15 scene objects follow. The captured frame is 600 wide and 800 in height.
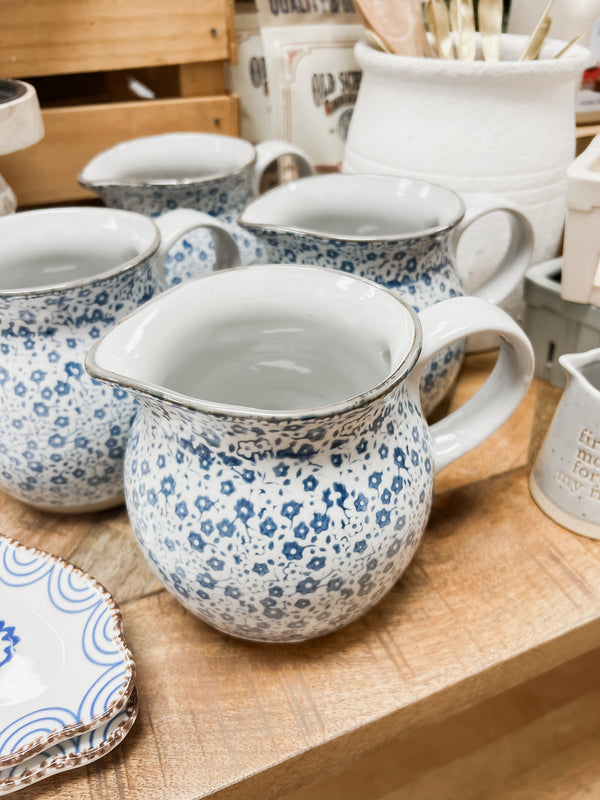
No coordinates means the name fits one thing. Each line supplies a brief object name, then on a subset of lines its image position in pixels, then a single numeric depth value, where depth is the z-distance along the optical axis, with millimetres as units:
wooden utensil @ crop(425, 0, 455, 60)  689
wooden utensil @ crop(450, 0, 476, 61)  688
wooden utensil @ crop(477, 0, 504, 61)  680
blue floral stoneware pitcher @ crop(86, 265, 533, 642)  375
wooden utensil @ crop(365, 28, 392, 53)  679
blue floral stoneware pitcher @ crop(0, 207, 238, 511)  472
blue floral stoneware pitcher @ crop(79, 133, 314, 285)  621
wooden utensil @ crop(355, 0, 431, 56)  675
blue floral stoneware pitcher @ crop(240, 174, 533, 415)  517
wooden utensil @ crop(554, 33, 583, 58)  648
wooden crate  707
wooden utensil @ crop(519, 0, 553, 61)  646
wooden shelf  408
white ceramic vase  611
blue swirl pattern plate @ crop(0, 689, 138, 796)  379
